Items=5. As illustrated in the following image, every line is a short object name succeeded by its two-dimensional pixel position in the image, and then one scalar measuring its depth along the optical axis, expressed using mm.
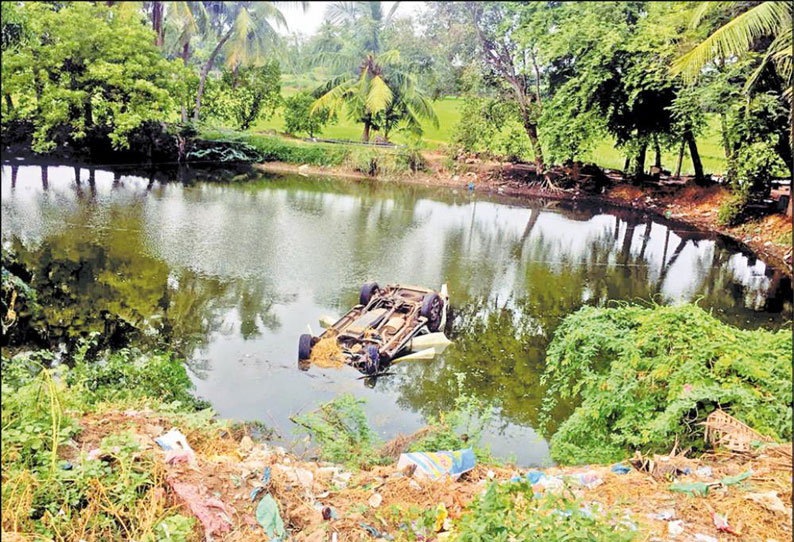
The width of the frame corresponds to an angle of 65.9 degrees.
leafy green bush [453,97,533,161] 16812
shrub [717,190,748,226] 13984
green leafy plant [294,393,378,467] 4188
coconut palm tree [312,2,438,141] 18016
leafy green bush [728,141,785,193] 13148
